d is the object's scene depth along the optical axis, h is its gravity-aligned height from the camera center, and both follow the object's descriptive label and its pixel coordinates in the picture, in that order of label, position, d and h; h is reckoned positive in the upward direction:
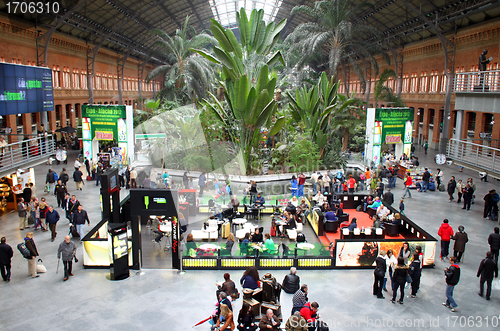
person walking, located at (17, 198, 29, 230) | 12.26 -3.06
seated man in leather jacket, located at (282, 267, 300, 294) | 8.22 -3.47
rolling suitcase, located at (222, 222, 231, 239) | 12.02 -3.41
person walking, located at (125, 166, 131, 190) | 17.98 -2.85
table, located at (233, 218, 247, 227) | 12.23 -3.21
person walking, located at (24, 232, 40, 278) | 9.08 -3.24
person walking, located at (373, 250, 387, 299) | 8.36 -3.23
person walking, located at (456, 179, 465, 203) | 16.45 -2.89
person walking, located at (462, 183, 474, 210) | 15.12 -2.87
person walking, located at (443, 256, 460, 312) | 7.81 -3.19
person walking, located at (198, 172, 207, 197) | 16.56 -2.69
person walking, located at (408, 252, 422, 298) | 8.41 -3.26
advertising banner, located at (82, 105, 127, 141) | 20.75 -0.14
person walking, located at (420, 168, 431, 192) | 18.50 -2.76
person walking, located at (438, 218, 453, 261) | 10.37 -3.07
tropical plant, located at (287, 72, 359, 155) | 20.48 +0.66
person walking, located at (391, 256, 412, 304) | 8.12 -3.24
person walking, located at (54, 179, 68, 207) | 14.33 -2.71
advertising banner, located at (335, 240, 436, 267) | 9.86 -3.32
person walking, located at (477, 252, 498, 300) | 8.20 -3.22
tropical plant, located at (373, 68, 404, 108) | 27.16 +1.98
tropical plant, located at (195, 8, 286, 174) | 17.08 +1.67
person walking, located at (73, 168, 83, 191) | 17.22 -2.66
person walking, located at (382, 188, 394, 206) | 14.49 -2.88
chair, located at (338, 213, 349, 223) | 13.52 -3.36
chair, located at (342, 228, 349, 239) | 11.16 -3.23
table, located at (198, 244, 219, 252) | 9.93 -3.29
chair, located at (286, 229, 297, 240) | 11.88 -3.49
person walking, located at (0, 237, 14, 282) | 8.86 -3.22
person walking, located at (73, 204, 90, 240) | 11.38 -2.97
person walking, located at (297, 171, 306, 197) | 17.00 -2.85
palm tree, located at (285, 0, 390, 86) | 25.95 +6.06
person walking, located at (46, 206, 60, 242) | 11.52 -3.02
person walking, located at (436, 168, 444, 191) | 18.76 -2.79
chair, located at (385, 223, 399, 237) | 12.07 -3.39
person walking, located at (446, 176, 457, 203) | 16.44 -2.76
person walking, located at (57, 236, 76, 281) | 9.08 -3.19
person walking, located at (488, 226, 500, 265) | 9.57 -2.95
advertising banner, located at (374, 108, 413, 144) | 21.53 -0.17
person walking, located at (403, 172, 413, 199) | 17.37 -2.85
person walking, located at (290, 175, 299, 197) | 16.67 -2.81
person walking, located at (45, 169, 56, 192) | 16.52 -2.59
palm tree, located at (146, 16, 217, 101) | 28.64 +3.88
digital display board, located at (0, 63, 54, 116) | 14.98 +1.21
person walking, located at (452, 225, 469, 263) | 9.96 -3.07
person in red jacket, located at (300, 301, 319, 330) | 6.44 -3.23
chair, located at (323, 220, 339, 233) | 12.79 -3.48
